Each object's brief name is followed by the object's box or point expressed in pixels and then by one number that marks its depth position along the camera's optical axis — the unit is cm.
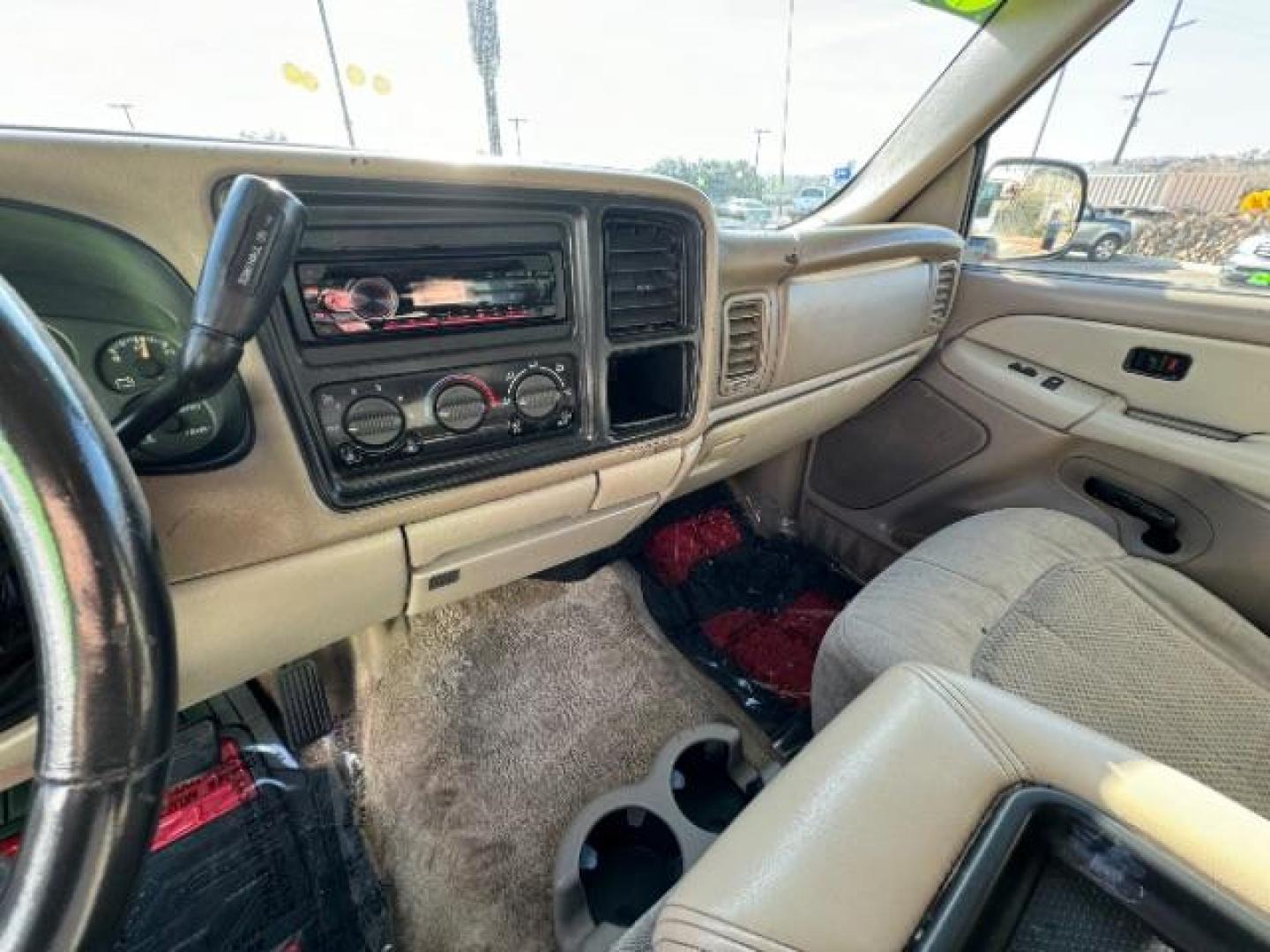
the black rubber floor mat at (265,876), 96
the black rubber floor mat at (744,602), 155
